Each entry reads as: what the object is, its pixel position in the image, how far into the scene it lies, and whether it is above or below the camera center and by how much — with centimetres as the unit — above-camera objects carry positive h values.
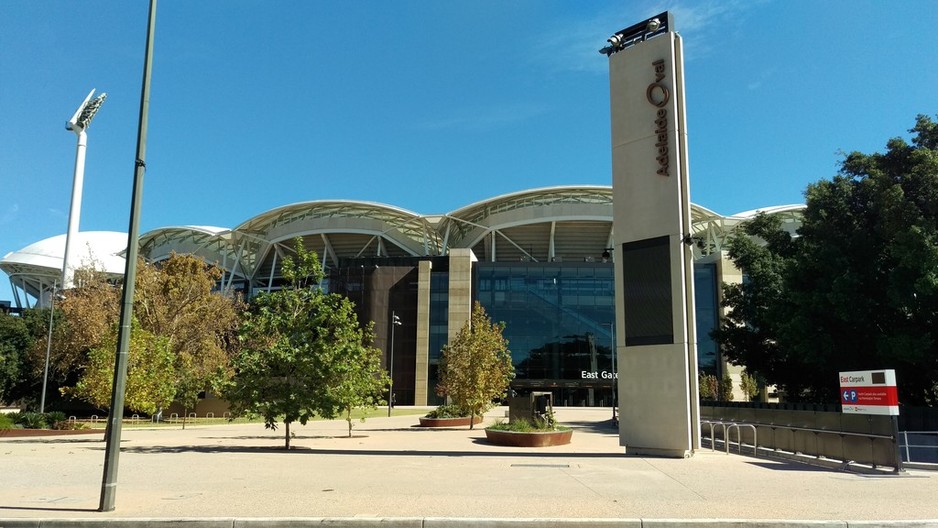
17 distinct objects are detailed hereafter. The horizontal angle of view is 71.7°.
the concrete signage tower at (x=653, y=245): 1728 +355
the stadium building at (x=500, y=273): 6988 +1091
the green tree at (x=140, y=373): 2609 -21
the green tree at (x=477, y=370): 3045 +4
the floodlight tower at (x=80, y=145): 9188 +3195
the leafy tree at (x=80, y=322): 4175 +303
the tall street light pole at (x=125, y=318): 924 +75
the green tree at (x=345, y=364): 1881 +17
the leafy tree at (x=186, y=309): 4200 +405
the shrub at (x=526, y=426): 2134 -183
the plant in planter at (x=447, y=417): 3241 -237
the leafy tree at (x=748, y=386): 6222 -128
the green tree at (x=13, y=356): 5266 +98
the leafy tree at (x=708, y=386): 6006 -127
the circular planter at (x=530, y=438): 2056 -213
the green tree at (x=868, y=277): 2564 +414
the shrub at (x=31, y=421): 2861 -231
